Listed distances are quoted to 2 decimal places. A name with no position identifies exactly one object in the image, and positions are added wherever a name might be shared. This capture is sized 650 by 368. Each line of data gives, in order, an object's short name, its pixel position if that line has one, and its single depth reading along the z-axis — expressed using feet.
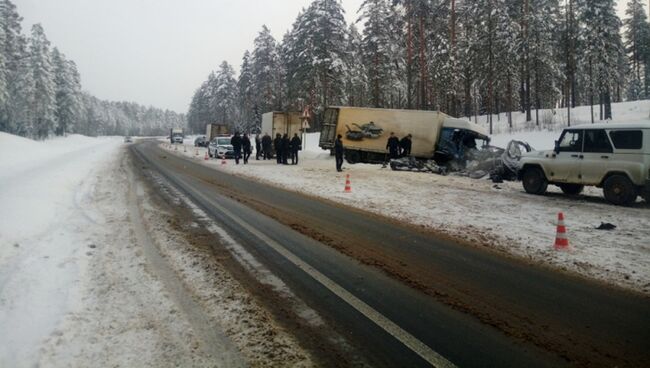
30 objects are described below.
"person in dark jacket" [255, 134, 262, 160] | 102.11
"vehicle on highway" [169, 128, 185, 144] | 235.20
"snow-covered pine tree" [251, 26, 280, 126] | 206.39
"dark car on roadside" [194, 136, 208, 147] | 196.24
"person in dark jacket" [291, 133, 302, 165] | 85.35
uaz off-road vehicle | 38.24
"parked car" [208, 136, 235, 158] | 111.44
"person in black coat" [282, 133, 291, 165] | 86.02
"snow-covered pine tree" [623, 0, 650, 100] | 200.13
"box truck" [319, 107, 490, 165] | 77.92
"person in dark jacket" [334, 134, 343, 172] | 68.74
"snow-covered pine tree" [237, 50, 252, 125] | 233.14
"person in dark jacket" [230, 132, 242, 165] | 86.99
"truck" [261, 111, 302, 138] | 102.47
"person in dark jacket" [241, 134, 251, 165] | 88.58
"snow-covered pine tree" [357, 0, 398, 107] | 147.95
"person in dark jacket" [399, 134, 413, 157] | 77.05
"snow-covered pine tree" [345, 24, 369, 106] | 171.89
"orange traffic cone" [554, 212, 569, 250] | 23.84
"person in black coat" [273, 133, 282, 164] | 86.33
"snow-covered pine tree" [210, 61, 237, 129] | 276.41
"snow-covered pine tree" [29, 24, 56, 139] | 221.66
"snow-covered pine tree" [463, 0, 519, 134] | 140.26
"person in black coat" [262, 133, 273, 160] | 97.03
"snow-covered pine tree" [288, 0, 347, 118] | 141.18
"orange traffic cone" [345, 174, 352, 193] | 46.87
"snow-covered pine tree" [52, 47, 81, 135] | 272.31
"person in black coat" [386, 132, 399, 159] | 76.54
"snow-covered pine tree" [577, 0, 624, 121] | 141.38
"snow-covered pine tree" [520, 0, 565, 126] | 143.71
